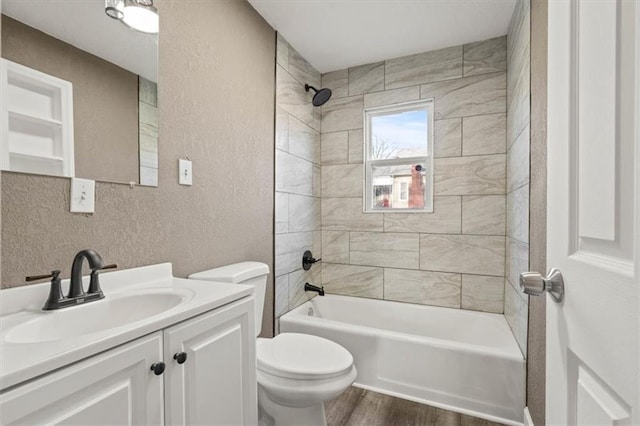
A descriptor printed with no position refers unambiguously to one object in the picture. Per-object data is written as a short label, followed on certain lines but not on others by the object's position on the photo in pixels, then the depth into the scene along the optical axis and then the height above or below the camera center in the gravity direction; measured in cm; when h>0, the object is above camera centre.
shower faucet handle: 266 -43
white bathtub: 177 -94
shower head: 260 +96
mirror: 97 +43
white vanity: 62 -36
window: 268 +48
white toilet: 144 -75
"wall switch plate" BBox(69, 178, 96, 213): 109 +5
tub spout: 268 -68
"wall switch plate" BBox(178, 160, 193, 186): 151 +19
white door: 43 +0
